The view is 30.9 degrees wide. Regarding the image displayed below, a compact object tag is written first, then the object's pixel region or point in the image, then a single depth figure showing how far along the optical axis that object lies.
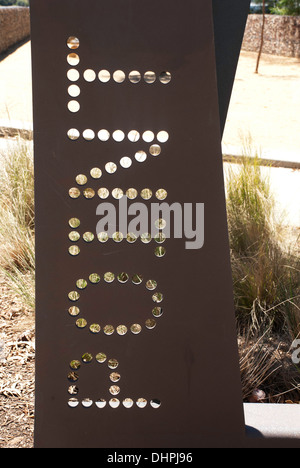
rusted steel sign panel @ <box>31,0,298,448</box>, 1.53
